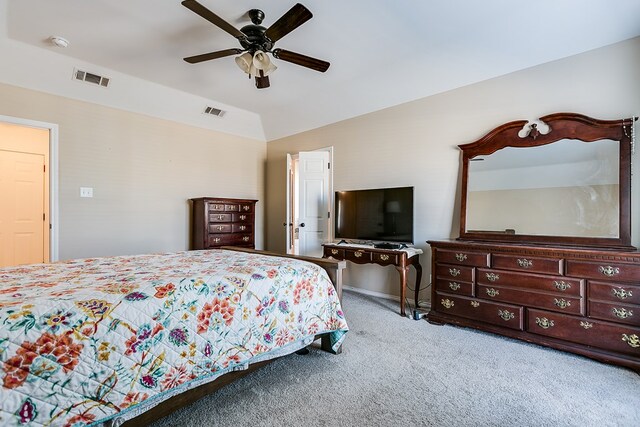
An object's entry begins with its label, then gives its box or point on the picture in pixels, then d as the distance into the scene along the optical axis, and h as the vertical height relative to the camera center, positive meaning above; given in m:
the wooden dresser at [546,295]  2.18 -0.67
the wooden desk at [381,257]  3.23 -0.50
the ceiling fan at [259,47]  2.25 +1.44
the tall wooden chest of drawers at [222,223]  4.33 -0.13
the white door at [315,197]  4.65 +0.27
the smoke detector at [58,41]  2.91 +1.70
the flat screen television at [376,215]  3.55 +0.00
